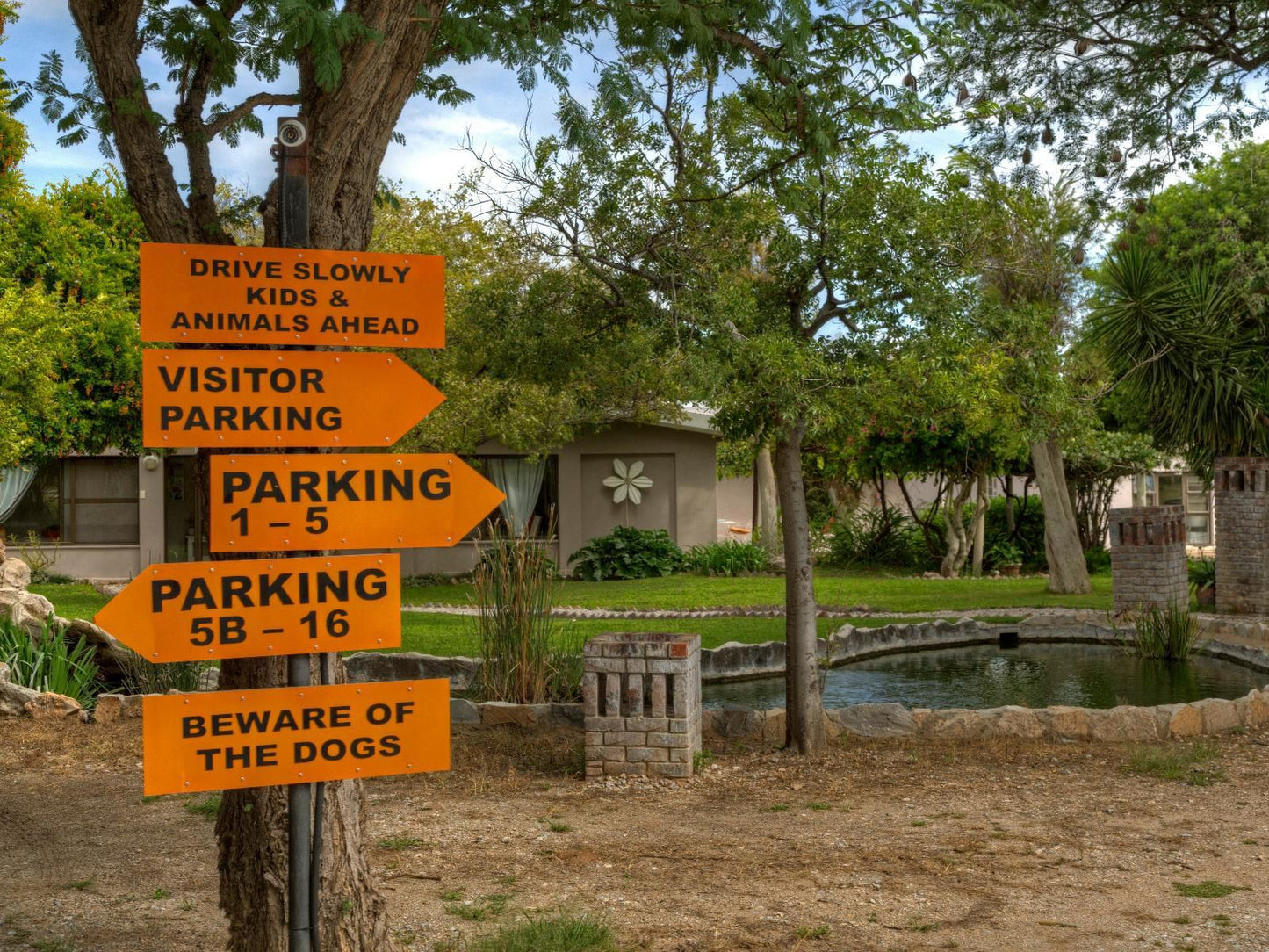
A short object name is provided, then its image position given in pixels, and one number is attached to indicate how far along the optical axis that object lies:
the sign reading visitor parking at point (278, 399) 3.39
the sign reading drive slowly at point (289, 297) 3.46
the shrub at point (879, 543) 22.38
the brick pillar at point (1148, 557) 13.80
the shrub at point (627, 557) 20.27
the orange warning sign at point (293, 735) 3.35
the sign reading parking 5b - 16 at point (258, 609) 3.32
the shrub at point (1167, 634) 12.05
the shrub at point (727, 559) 20.47
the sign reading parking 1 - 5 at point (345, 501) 3.46
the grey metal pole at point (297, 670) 3.53
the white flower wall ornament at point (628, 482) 21.67
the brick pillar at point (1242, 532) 14.80
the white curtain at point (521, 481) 21.73
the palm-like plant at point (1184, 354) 16.02
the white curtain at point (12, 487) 21.41
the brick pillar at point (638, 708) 7.14
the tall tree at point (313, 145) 3.78
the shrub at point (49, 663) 9.31
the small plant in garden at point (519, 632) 8.56
